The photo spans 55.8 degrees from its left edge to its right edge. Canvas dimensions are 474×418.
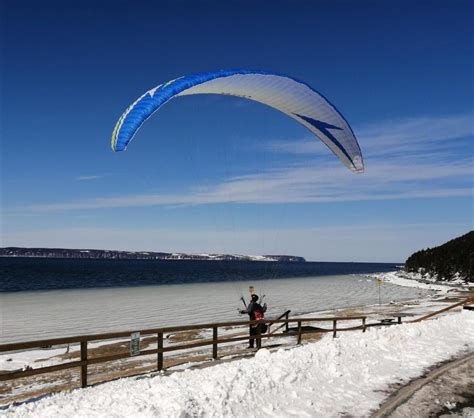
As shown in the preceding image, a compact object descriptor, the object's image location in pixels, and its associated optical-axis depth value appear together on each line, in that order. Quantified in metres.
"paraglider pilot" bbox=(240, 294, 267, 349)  14.07
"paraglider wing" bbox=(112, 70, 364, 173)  11.38
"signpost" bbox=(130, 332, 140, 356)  9.91
